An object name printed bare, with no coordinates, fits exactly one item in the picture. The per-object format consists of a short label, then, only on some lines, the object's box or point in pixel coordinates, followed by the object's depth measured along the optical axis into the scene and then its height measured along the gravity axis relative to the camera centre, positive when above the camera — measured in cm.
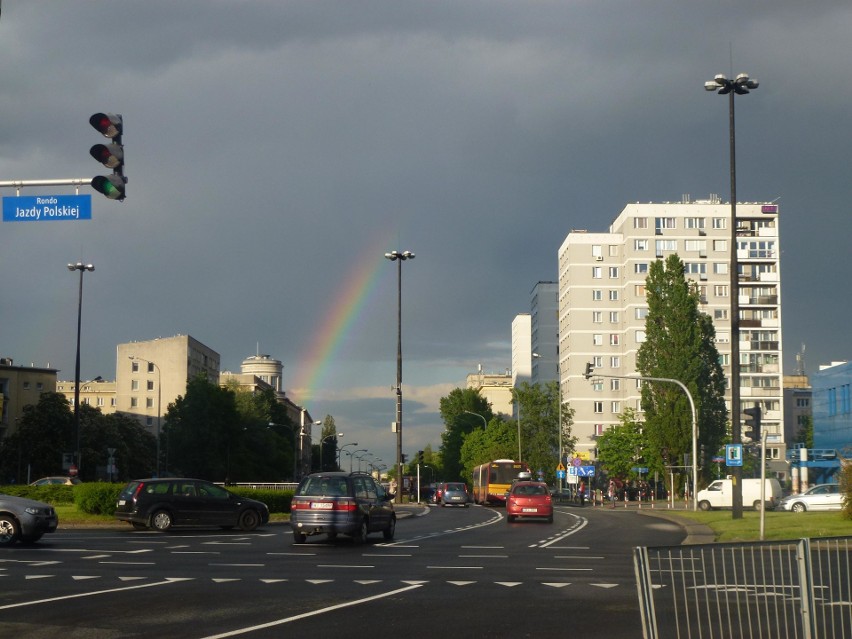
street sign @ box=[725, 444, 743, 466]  3155 -52
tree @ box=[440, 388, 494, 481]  14838 +233
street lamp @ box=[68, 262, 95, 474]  5581 +390
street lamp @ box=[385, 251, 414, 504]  5575 +467
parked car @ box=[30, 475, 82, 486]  6016 -260
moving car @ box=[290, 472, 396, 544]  2488 -168
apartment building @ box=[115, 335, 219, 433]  13962 +855
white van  5712 -329
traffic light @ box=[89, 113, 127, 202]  1562 +426
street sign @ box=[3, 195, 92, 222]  1731 +381
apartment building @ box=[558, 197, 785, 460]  11912 +1659
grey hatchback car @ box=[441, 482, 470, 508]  6806 -382
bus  6769 -262
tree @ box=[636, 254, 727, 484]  7831 +589
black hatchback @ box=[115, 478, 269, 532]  3036 -198
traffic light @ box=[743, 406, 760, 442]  2848 +49
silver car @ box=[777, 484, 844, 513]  4956 -304
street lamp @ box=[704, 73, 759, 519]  3466 +459
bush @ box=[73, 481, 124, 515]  3450 -203
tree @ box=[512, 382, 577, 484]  8944 +111
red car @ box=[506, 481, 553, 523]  4050 -255
